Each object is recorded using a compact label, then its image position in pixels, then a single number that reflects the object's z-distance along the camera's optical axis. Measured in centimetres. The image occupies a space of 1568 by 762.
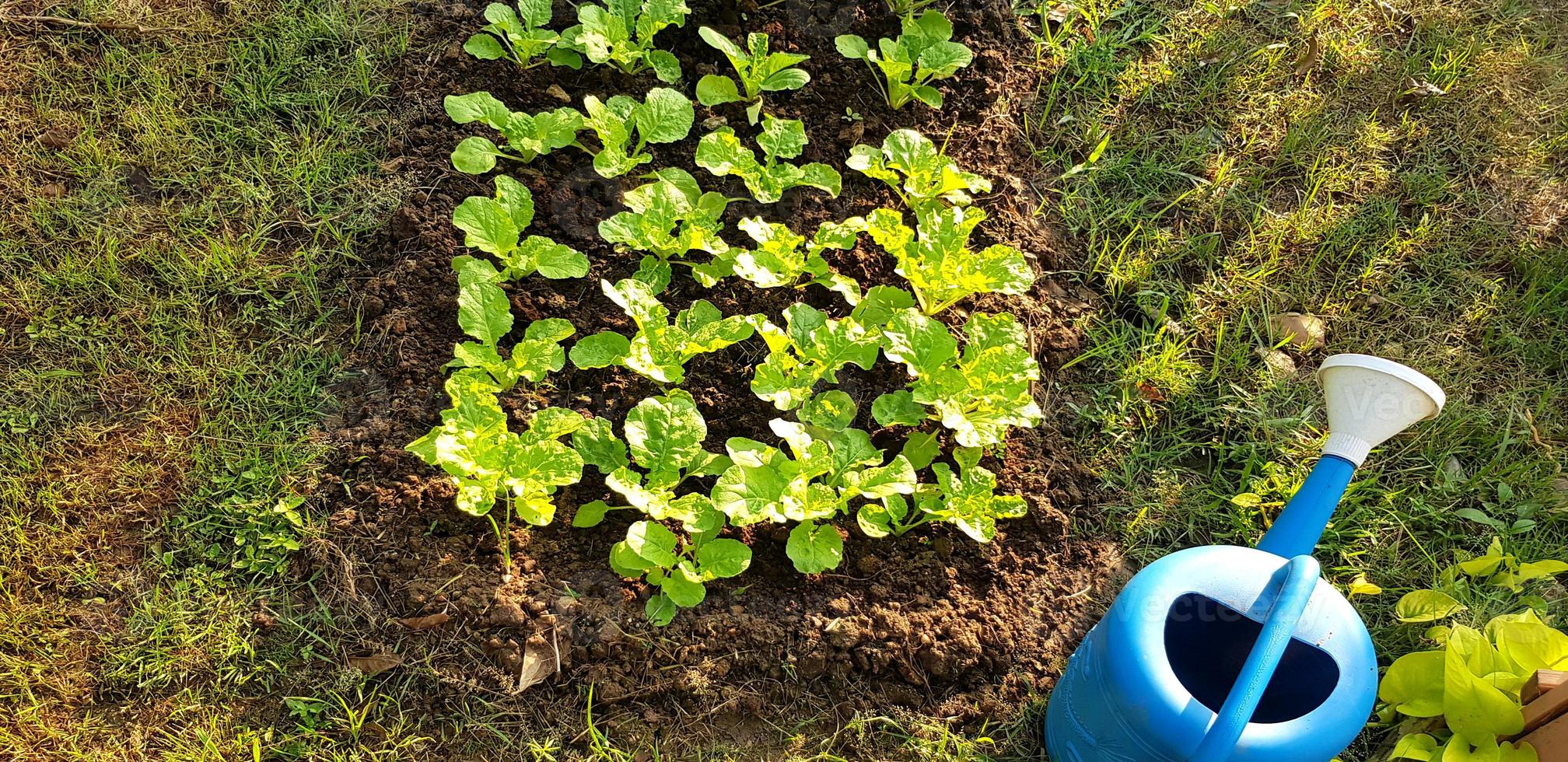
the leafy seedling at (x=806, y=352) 219
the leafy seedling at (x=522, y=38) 259
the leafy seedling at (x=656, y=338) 219
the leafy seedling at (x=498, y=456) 198
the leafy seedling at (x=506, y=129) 246
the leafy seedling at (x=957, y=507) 212
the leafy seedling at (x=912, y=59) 267
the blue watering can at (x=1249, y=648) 152
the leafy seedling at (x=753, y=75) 260
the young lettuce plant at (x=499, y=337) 219
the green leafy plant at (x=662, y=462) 203
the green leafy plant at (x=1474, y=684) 183
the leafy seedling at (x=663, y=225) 234
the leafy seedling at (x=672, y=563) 201
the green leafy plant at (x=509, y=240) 229
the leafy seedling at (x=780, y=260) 233
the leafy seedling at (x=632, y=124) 246
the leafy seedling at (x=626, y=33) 260
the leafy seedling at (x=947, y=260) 233
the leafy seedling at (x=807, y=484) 200
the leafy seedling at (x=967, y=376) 220
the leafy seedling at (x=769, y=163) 248
